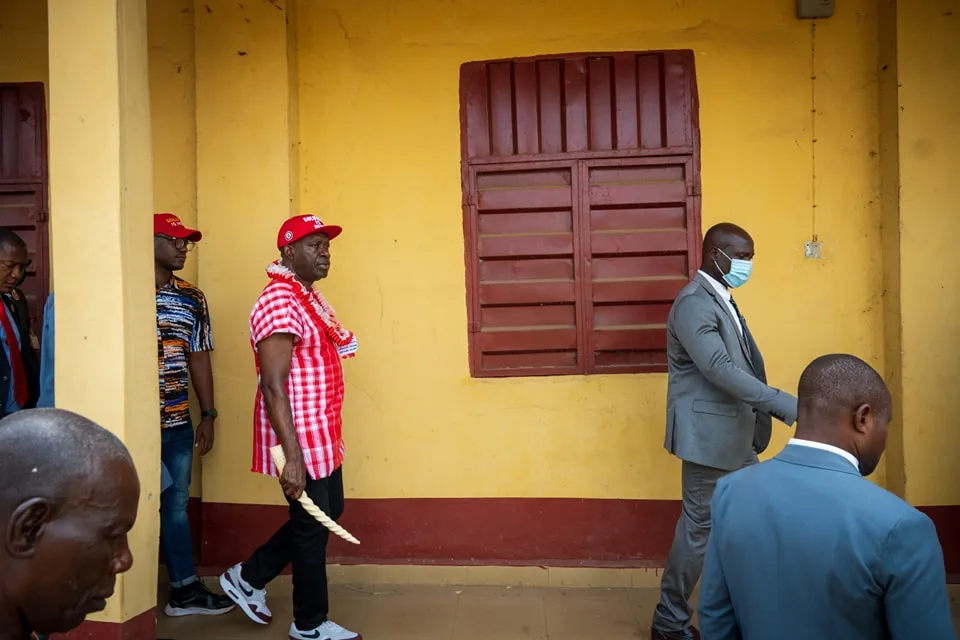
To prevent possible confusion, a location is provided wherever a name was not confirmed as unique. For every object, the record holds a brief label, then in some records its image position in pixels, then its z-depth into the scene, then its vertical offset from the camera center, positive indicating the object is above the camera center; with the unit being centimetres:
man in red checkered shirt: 339 -41
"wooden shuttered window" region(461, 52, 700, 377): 441 +51
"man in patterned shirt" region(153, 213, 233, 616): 399 -41
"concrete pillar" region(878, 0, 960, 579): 413 +23
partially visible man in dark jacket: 360 -14
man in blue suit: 145 -48
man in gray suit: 345 -47
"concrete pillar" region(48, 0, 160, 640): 324 +38
